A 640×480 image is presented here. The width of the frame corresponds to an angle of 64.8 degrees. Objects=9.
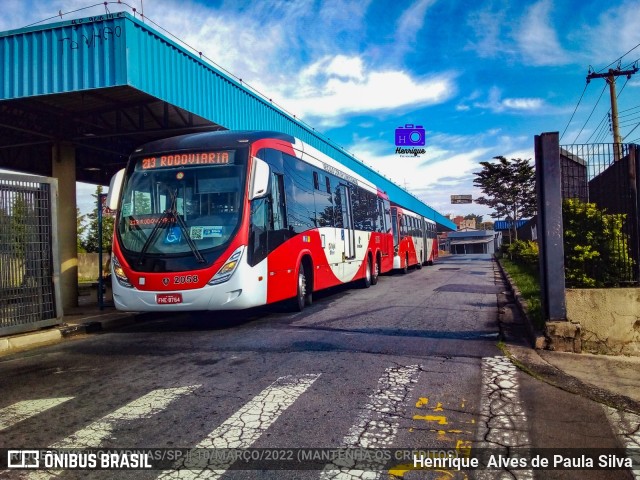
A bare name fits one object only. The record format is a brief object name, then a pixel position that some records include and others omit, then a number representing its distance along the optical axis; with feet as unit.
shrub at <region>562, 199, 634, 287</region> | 22.68
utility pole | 79.56
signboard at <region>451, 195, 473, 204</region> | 202.10
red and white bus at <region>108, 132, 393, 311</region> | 26.27
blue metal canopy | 31.78
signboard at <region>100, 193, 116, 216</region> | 36.45
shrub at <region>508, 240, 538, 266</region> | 60.17
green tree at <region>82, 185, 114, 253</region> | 92.75
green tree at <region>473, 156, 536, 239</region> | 116.78
